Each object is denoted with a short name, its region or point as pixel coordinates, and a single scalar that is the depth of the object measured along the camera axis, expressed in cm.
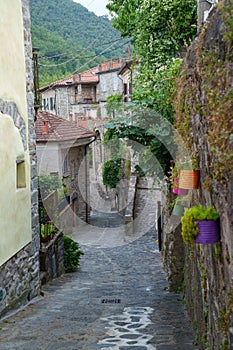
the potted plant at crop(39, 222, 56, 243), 990
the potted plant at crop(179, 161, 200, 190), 458
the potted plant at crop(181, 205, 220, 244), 348
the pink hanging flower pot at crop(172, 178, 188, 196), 518
